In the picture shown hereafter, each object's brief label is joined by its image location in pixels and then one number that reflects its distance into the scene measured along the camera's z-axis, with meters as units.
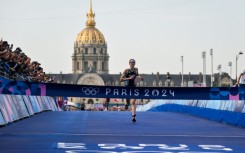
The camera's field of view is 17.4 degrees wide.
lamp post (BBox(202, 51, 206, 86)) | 99.59
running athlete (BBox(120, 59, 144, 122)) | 20.69
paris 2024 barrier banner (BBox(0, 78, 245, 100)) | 20.06
